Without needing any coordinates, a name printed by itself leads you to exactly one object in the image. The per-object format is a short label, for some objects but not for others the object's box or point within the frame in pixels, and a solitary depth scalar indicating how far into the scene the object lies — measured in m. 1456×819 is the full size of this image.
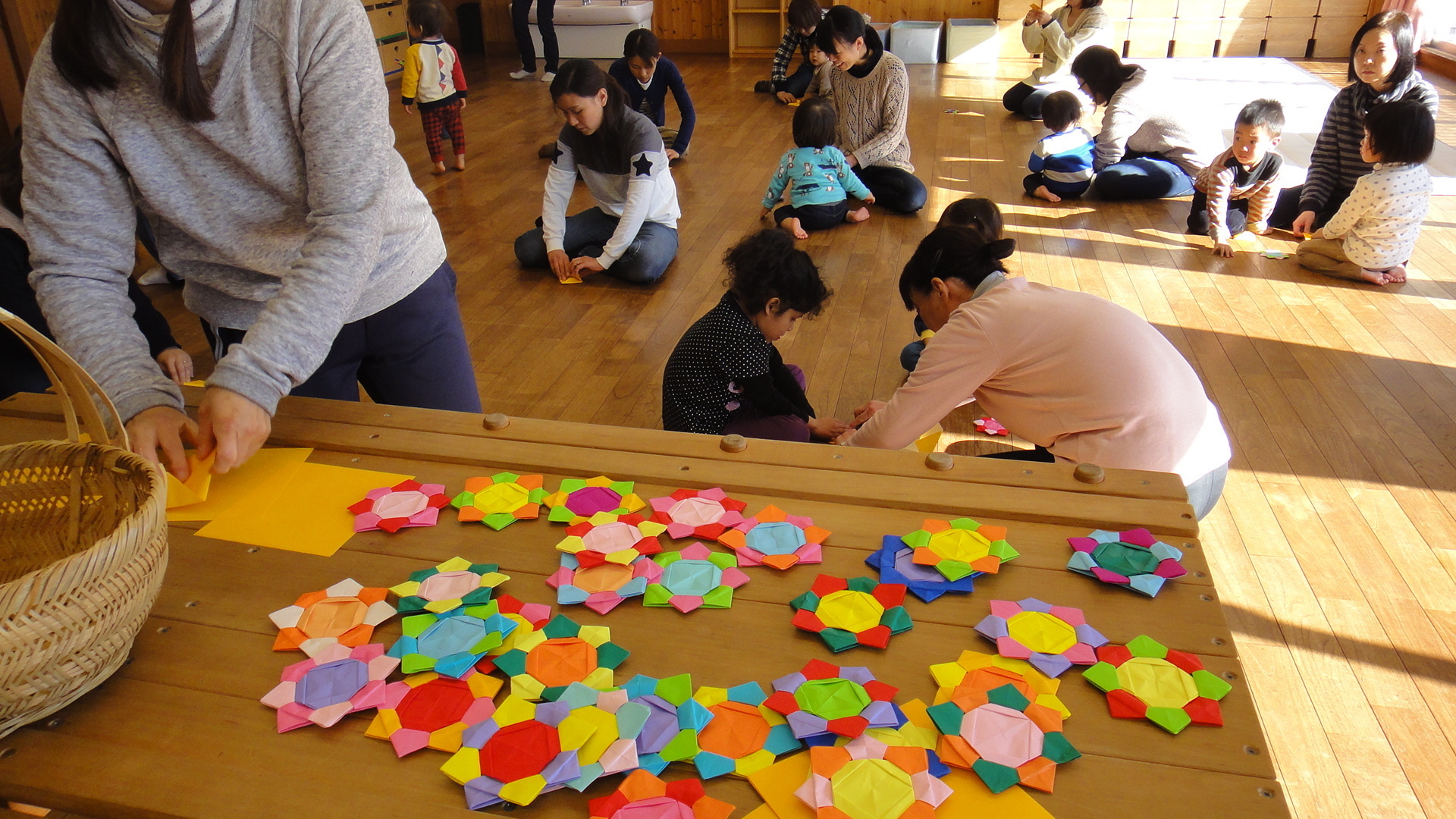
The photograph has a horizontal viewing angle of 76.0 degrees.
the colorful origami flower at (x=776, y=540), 0.96
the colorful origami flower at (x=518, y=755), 0.72
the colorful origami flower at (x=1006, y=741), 0.71
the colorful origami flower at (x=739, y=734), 0.74
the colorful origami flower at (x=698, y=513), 1.01
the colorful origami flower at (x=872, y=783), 0.69
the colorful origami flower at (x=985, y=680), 0.78
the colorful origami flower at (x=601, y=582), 0.91
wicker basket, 0.71
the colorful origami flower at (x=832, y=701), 0.76
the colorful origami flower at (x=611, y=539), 0.97
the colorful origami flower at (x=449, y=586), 0.91
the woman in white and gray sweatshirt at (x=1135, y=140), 4.13
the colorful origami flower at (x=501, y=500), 1.05
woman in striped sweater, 3.29
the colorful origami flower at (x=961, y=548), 0.93
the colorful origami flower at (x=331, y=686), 0.79
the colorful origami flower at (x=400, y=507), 1.04
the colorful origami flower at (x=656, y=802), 0.70
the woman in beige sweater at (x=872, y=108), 4.02
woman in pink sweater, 1.52
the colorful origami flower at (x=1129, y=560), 0.91
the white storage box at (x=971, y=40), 7.47
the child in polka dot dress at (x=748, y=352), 2.00
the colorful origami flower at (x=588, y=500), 1.04
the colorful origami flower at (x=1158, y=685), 0.76
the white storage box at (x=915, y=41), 7.43
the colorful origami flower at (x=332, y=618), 0.88
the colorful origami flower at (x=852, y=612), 0.85
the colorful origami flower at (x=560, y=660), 0.82
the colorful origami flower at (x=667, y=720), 0.74
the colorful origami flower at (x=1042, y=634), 0.82
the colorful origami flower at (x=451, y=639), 0.84
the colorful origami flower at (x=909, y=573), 0.91
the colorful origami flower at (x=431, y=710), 0.77
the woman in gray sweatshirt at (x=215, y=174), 1.04
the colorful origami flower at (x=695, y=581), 0.91
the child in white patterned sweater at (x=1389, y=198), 3.02
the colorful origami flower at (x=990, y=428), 2.38
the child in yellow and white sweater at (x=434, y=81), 4.71
